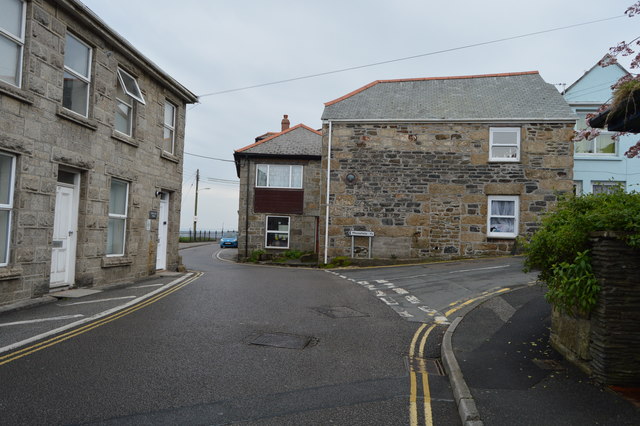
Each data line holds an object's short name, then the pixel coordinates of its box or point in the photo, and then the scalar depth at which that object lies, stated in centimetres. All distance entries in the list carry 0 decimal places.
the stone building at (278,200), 2475
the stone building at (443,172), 1822
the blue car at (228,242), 3900
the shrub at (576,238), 478
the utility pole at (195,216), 4775
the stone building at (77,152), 843
